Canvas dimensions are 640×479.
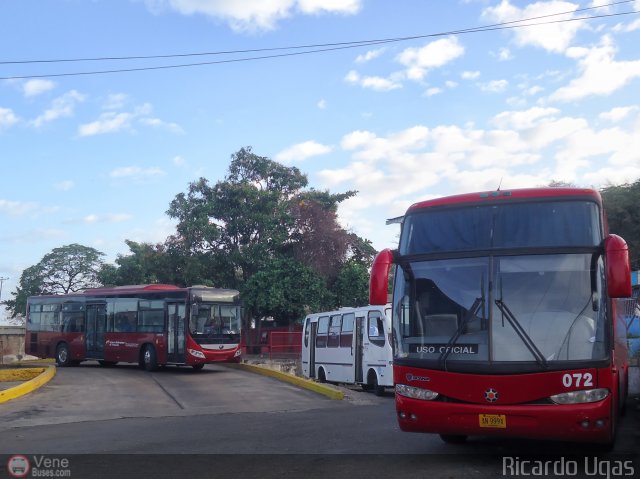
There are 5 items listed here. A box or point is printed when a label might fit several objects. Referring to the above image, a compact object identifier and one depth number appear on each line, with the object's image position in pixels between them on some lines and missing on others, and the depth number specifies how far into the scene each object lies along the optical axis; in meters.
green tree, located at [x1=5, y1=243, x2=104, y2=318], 58.44
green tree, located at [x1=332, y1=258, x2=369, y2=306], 37.41
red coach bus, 7.46
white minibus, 18.66
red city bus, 23.22
